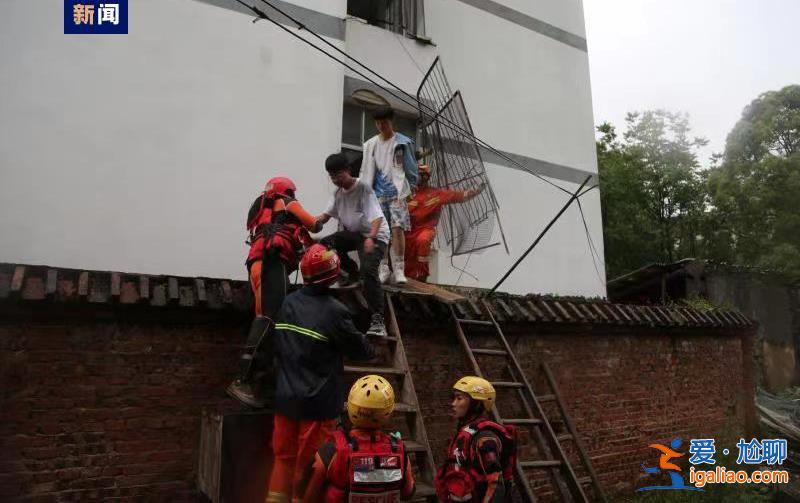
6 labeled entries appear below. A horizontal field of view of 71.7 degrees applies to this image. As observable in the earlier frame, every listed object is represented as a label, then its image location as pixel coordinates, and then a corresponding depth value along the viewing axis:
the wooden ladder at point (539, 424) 4.70
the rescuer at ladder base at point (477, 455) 3.19
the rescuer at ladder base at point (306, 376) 3.04
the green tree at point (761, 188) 15.95
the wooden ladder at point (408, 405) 3.45
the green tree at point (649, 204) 19.67
